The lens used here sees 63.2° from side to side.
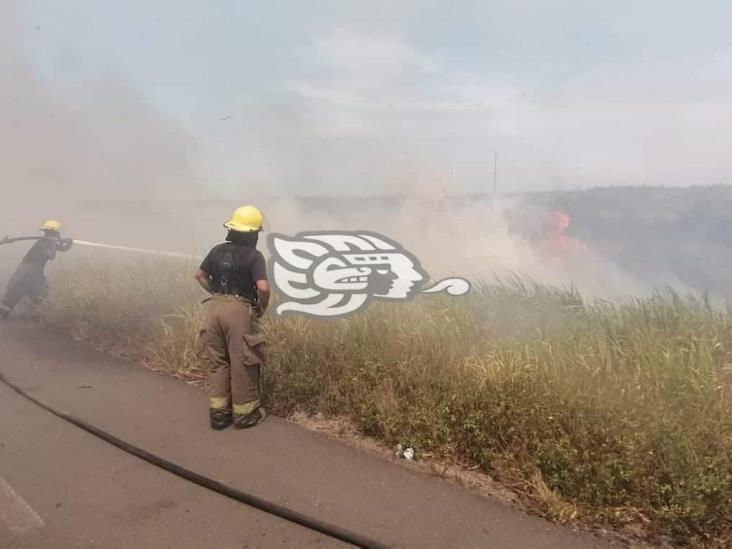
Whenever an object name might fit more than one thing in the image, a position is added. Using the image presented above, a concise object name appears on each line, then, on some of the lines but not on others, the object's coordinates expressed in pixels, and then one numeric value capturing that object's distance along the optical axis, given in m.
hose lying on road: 2.87
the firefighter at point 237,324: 4.33
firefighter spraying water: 8.45
